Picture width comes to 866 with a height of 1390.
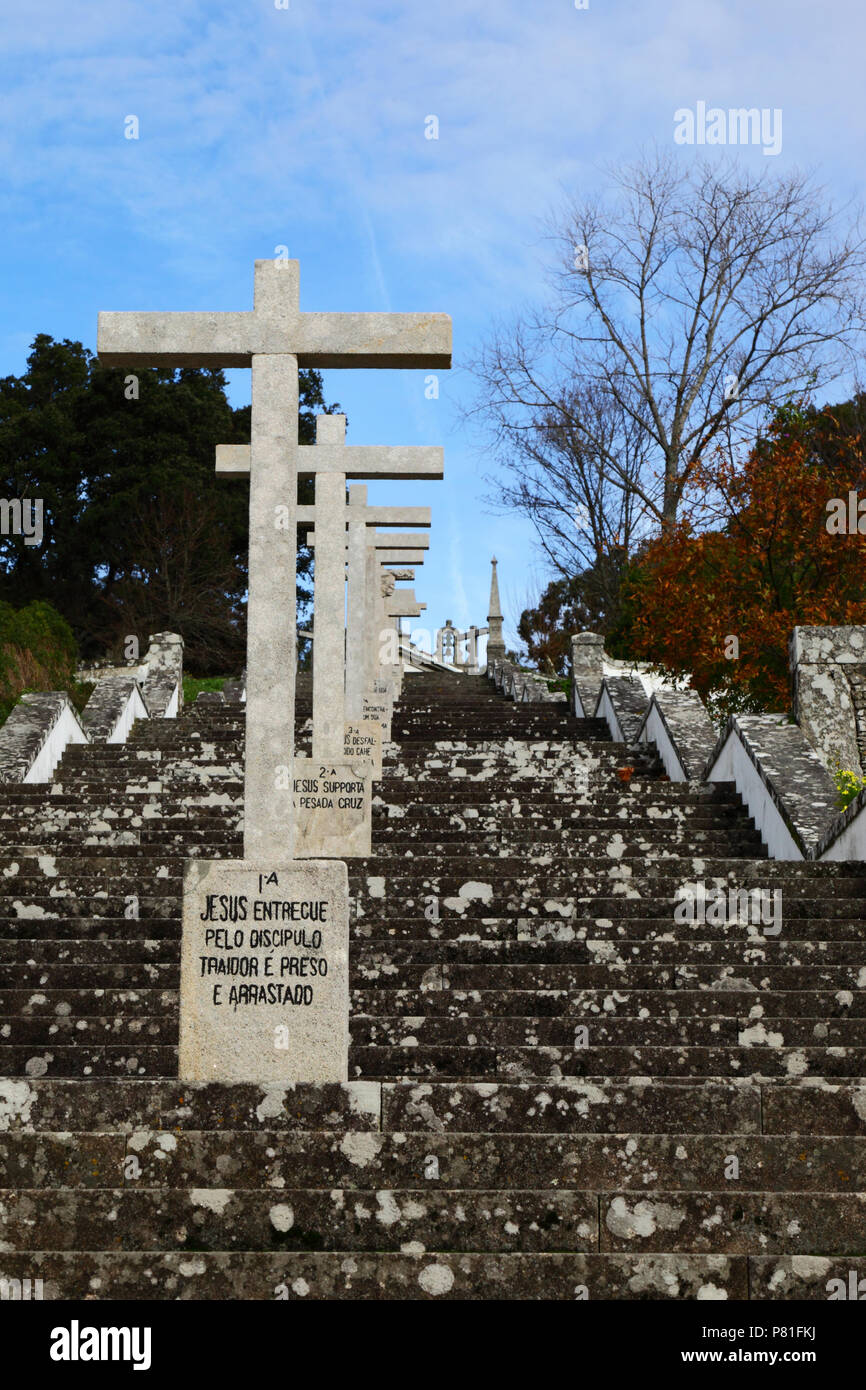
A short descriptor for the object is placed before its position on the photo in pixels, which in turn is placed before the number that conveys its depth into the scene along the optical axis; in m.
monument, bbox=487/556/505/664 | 42.81
